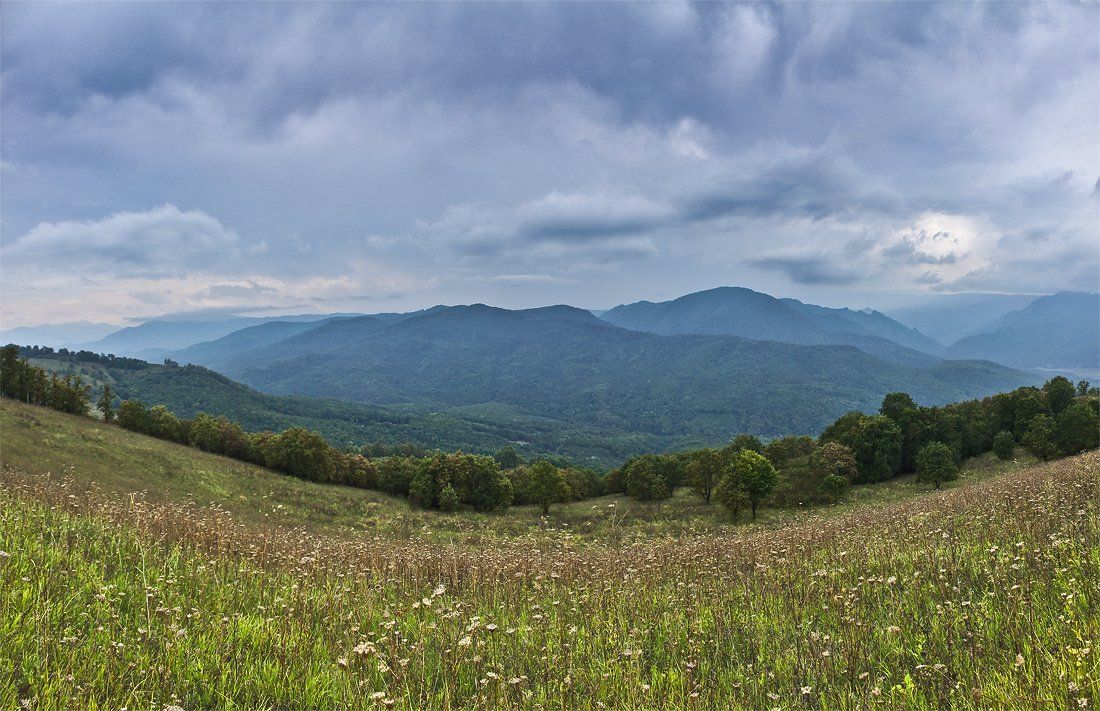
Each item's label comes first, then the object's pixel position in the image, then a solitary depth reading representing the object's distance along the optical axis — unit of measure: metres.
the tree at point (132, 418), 66.38
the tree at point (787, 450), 64.71
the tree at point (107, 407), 69.62
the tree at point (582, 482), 71.75
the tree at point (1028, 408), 53.40
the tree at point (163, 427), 66.50
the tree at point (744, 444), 63.78
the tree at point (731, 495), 44.34
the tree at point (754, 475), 44.06
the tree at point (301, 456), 61.91
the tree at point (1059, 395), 56.00
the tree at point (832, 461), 49.88
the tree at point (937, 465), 45.88
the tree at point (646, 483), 62.72
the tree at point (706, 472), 57.84
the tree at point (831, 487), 46.94
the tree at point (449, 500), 56.78
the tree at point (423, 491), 59.62
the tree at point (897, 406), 61.09
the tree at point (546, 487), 60.69
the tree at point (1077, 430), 42.88
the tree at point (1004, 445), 50.41
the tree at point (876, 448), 55.78
